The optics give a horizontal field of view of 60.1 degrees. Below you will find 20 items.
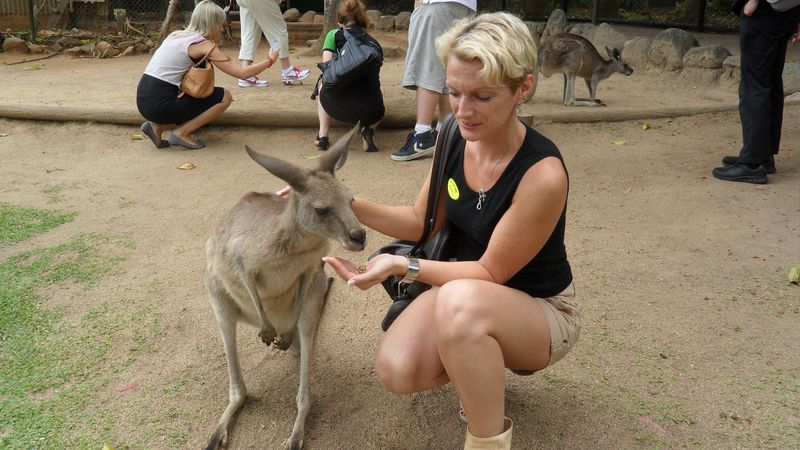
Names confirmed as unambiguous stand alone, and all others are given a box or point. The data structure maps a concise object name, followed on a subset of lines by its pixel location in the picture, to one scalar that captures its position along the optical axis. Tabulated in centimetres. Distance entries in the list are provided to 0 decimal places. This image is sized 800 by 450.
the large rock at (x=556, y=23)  888
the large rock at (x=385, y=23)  1055
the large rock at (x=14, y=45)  903
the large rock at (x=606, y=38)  810
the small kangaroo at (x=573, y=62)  636
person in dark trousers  416
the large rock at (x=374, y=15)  1068
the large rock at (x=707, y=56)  682
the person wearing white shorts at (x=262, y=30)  668
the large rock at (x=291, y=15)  1090
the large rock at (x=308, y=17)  1084
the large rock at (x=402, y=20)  1044
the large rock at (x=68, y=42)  939
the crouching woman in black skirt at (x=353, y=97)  498
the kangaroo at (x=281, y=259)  218
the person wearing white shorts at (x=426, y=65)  470
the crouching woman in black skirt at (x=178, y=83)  510
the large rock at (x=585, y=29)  845
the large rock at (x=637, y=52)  763
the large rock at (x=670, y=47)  723
